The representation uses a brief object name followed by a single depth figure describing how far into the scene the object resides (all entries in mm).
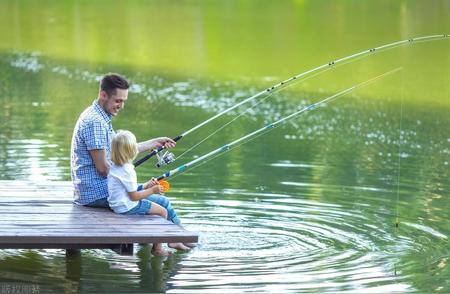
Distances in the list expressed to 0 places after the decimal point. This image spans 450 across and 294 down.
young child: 16531
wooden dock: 15266
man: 16922
